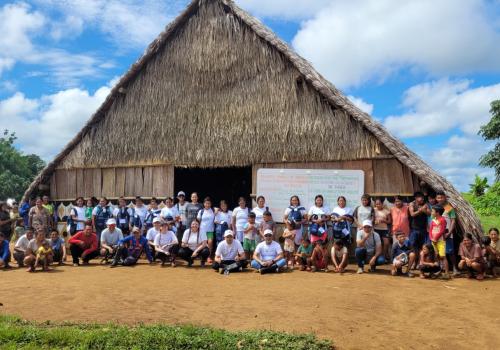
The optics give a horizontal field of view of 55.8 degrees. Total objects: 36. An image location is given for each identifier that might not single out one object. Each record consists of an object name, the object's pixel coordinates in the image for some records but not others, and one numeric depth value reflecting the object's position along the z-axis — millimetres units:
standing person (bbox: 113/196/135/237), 10719
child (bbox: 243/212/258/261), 9500
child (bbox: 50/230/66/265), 9859
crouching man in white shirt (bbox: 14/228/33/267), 9695
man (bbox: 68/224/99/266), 10000
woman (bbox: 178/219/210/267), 9633
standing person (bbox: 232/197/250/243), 9758
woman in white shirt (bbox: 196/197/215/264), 9875
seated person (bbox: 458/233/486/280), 7959
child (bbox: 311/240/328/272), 8852
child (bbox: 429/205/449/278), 8164
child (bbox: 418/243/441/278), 8070
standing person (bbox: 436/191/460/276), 8305
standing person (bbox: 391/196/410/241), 8812
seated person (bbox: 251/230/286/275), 8648
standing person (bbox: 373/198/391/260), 9000
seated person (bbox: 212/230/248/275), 8890
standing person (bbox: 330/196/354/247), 9102
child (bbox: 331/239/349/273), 8641
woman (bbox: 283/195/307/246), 9477
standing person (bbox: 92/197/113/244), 10711
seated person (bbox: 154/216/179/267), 9688
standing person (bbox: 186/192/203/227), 10250
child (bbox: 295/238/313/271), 9023
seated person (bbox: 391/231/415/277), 8250
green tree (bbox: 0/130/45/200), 27250
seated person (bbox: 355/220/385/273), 8664
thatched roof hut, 9656
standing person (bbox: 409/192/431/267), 8562
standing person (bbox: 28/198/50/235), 11102
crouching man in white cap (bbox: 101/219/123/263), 10062
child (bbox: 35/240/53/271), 9211
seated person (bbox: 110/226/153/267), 9758
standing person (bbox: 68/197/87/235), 11039
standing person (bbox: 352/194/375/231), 9109
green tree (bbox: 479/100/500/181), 20969
